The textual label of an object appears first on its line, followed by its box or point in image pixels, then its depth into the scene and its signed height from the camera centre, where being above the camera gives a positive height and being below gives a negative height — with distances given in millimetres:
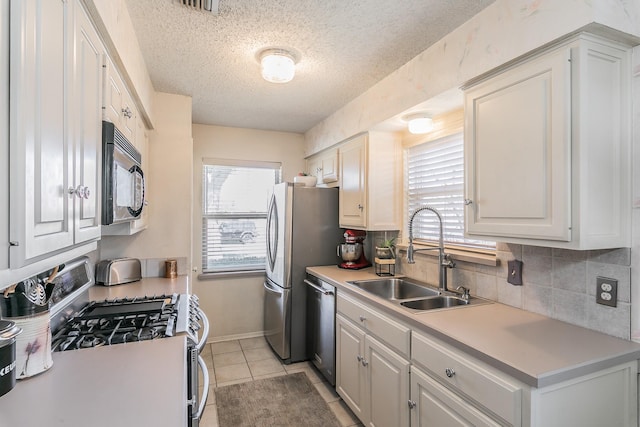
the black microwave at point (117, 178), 1316 +145
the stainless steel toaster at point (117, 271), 2438 -441
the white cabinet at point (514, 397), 1148 -678
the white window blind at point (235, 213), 3848 -8
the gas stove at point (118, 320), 1411 -529
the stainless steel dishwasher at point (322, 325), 2672 -971
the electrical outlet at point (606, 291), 1387 -323
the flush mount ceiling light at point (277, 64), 2094 +931
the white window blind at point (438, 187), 2344 +198
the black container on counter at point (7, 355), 904 -394
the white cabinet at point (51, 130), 689 +204
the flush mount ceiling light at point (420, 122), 2344 +633
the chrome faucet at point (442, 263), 2221 -328
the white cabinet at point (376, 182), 2812 +266
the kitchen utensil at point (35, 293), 1162 -294
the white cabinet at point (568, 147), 1279 +268
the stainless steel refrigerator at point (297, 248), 3180 -345
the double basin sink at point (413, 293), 2080 -555
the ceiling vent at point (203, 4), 1608 +1002
